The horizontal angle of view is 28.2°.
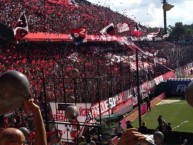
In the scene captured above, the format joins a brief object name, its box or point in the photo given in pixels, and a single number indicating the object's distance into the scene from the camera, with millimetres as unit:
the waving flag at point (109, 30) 23906
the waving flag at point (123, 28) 29059
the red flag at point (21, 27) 18578
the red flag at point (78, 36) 24484
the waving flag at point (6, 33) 24516
